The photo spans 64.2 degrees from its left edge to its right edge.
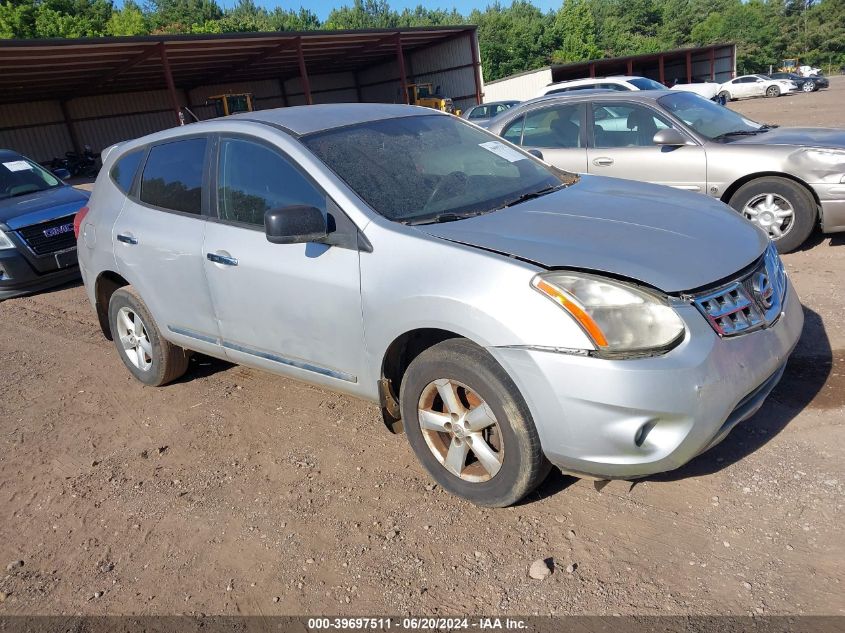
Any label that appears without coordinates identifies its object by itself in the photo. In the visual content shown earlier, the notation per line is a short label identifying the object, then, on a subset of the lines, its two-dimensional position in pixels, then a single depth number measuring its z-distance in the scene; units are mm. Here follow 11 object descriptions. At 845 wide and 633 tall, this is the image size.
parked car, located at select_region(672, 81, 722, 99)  34344
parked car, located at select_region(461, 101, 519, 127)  23203
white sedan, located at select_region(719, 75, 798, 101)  40438
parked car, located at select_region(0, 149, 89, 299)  7863
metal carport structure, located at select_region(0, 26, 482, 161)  24656
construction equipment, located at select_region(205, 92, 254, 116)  30453
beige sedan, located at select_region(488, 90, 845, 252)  5871
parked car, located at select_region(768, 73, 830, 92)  40594
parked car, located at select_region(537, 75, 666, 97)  17156
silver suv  2541
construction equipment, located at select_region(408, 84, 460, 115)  32844
